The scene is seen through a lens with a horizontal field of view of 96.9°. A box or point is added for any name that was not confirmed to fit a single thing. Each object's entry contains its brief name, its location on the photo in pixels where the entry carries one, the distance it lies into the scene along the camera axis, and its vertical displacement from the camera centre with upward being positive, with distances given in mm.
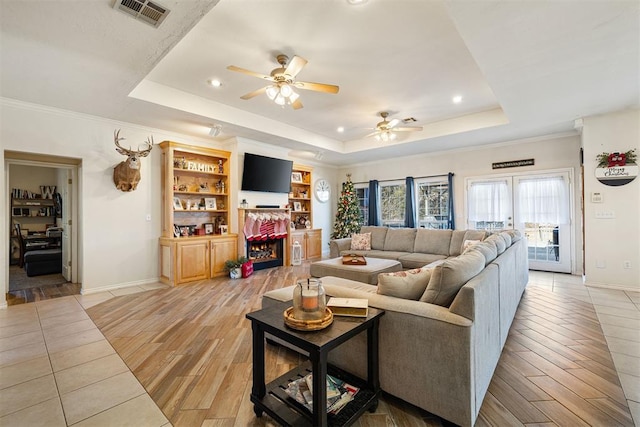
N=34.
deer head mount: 4539 +789
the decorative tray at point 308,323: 1573 -608
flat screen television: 5836 +916
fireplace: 6223 -853
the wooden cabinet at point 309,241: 7112 -670
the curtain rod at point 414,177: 7041 +979
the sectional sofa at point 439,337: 1592 -748
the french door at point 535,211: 5566 +62
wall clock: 8258 +757
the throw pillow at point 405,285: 1988 -495
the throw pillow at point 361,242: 5984 -573
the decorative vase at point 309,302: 1641 -506
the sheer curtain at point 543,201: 5562 +263
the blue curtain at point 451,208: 6793 +151
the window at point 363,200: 8477 +457
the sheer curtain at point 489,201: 6156 +285
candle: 1645 -493
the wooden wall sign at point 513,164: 5865 +1069
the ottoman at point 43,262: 5582 -881
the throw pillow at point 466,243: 4641 -483
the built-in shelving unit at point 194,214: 5008 +52
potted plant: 5375 -970
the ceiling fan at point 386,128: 4805 +1529
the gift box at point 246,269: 5488 -1036
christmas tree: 7969 +8
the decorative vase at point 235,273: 5367 -1076
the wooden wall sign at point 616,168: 4336 +697
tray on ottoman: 4398 -704
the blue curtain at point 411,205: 7371 +253
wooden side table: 1459 -958
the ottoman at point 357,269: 4082 -819
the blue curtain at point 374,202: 8102 +370
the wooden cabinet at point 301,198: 7570 +474
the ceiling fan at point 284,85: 3016 +1485
